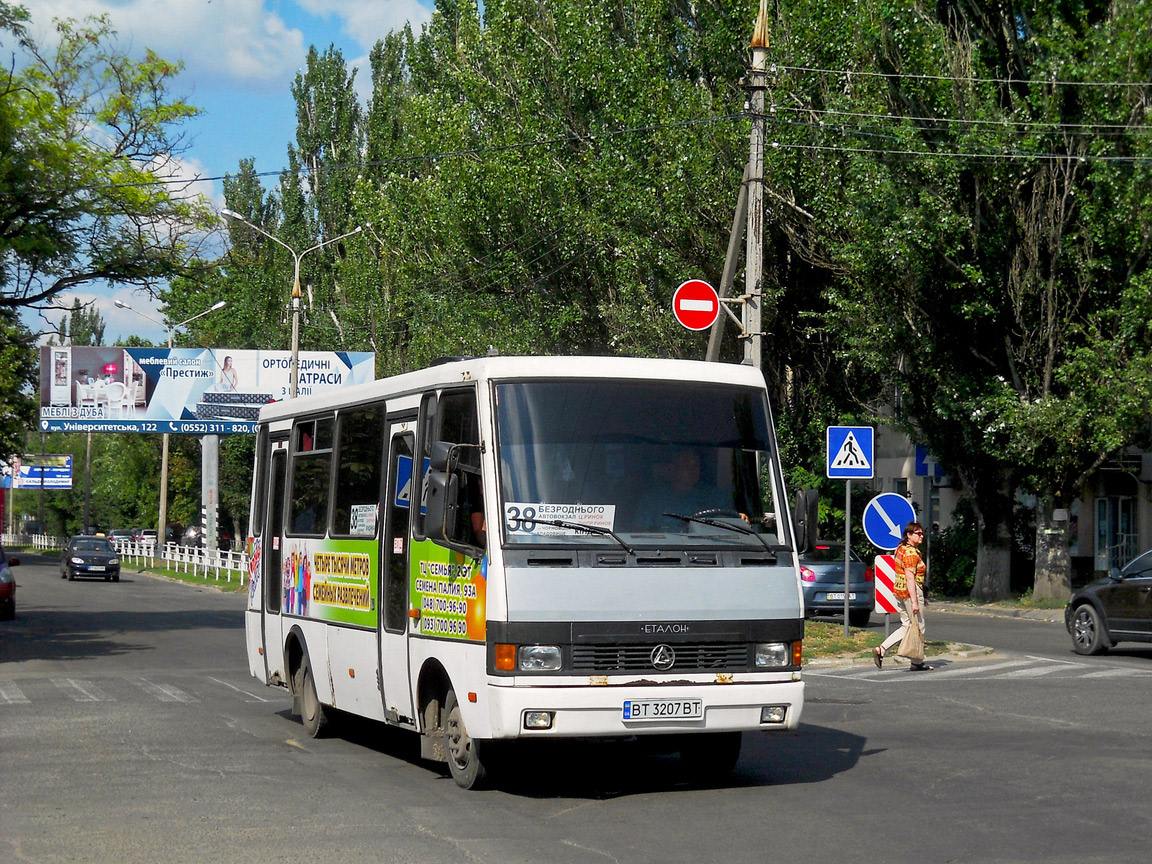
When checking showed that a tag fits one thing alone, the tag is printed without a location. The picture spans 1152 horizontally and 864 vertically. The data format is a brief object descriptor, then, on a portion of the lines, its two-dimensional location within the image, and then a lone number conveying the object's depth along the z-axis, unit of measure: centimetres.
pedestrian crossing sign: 2120
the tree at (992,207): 2953
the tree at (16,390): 6669
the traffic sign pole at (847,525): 2090
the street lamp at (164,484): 5753
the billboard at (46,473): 11175
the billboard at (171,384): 5216
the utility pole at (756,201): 1984
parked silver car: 2666
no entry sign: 2038
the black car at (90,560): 5162
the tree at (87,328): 11281
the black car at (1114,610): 1967
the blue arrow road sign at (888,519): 2027
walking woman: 1834
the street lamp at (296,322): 4250
